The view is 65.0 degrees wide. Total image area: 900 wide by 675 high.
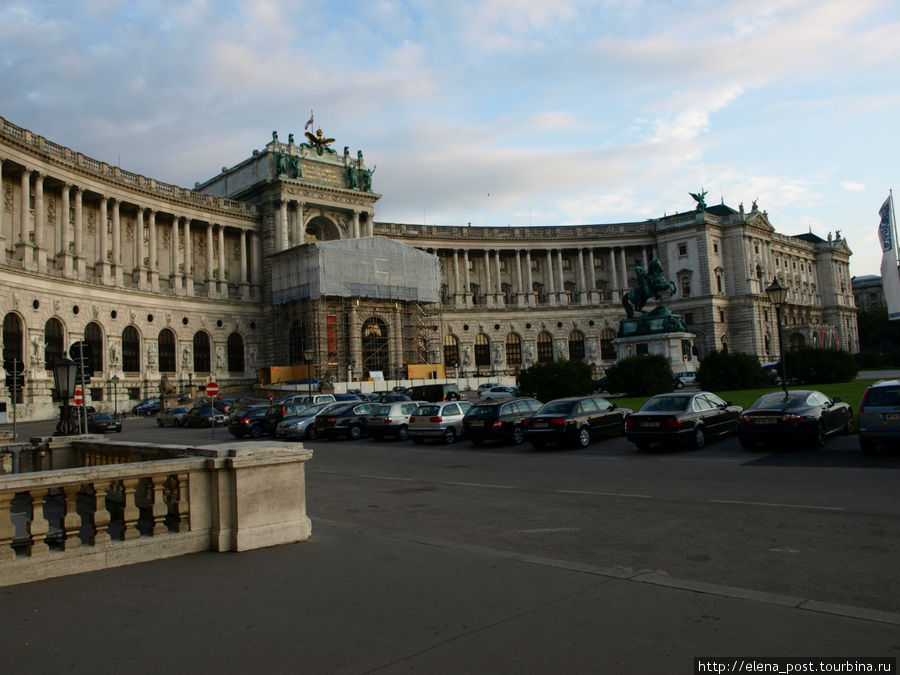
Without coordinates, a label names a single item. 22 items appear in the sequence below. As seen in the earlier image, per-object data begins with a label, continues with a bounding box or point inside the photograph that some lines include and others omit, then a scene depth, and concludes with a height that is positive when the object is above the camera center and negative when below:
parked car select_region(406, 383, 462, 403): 46.22 -0.75
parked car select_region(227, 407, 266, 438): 31.97 -1.42
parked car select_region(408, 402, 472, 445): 25.95 -1.49
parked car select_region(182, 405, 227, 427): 39.22 -1.22
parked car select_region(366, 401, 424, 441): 28.27 -1.48
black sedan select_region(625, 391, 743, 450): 19.14 -1.46
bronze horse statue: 46.69 +5.49
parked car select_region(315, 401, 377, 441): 29.53 -1.49
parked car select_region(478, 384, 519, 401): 46.15 -0.97
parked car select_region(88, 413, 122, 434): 37.05 -1.20
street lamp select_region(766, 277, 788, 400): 24.67 +2.43
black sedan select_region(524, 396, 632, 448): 21.42 -1.47
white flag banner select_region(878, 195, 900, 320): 28.25 +3.91
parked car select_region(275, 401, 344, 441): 30.17 -1.57
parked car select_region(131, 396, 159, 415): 51.75 -0.66
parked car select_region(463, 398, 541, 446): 23.80 -1.49
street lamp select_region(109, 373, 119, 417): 51.81 +0.80
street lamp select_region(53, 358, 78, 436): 16.08 +0.54
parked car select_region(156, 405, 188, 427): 40.72 -1.11
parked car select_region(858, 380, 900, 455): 15.22 -1.28
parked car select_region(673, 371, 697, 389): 44.41 -0.70
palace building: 49.81 +10.52
